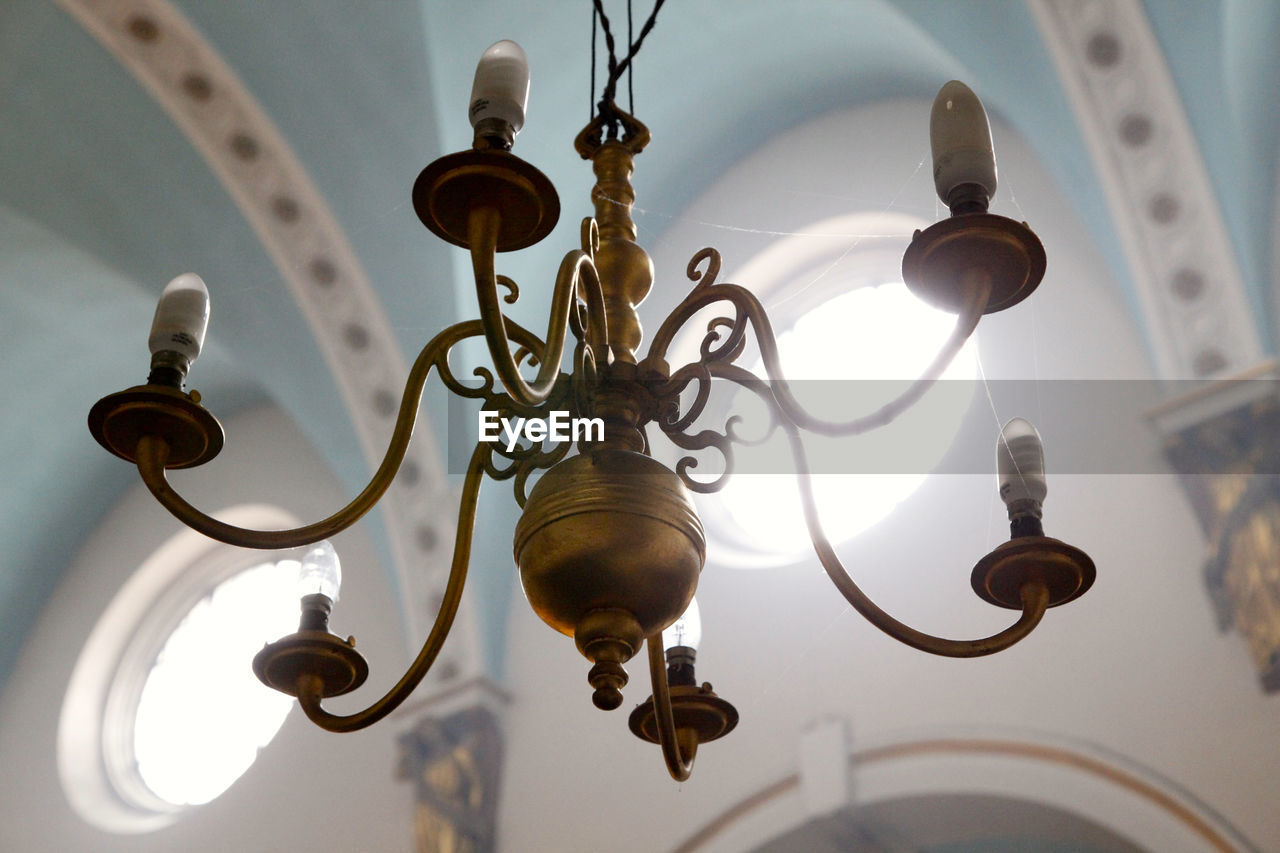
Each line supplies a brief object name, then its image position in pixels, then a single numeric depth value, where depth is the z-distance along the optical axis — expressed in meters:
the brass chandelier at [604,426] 1.88
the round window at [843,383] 5.17
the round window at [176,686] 6.54
